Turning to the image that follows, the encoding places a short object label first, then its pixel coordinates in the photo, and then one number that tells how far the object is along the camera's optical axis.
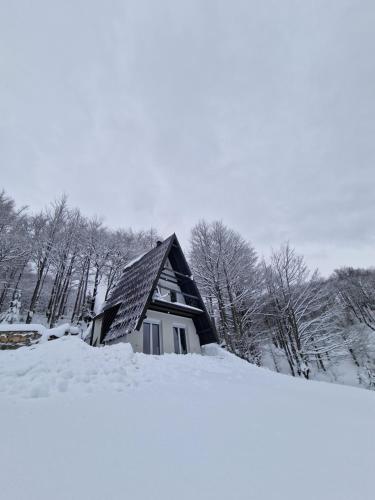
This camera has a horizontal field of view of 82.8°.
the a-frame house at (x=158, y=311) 9.33
